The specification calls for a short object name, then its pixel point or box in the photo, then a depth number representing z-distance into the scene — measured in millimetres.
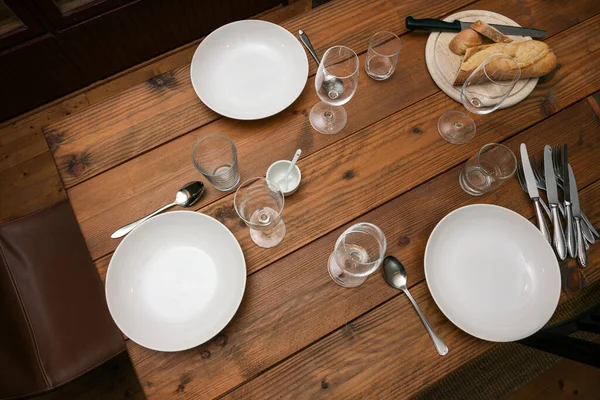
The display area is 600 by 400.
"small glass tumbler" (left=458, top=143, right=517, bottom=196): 1125
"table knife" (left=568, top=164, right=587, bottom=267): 1086
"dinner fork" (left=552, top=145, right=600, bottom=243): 1155
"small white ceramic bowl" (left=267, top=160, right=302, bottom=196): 1108
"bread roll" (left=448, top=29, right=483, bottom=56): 1218
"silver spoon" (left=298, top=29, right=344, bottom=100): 1113
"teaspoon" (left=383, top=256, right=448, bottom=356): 1023
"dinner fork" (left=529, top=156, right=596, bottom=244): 1108
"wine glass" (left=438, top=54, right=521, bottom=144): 1123
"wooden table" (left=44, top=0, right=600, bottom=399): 984
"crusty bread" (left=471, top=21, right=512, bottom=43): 1227
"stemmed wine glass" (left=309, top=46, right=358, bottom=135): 1109
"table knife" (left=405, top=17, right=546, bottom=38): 1260
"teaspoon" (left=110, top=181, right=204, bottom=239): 1084
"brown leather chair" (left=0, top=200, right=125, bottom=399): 1248
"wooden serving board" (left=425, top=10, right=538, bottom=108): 1228
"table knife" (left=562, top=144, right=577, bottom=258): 1089
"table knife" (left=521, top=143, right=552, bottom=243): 1104
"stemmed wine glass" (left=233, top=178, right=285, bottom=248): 1040
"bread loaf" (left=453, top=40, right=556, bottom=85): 1192
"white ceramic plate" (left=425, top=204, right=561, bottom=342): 1007
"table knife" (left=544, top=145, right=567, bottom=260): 1087
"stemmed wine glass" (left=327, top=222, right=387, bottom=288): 1003
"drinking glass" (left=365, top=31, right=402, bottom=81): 1225
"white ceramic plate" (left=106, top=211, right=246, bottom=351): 972
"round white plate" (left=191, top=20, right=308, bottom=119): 1188
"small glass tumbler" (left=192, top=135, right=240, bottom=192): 1091
